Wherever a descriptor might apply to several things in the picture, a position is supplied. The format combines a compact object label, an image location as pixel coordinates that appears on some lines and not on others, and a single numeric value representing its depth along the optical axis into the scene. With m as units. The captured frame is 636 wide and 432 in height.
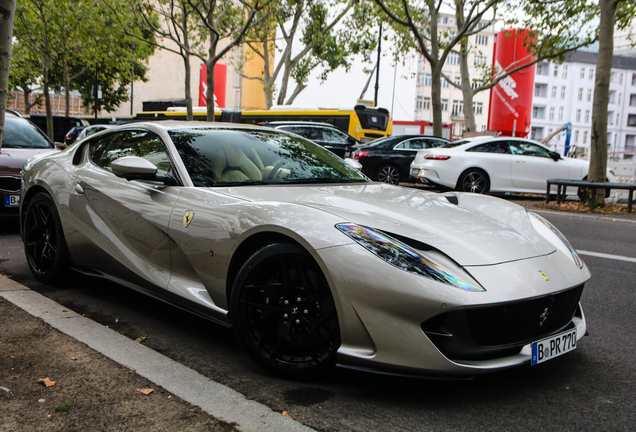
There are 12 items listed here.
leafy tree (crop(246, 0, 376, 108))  28.89
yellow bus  28.56
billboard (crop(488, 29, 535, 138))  32.53
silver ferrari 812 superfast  2.57
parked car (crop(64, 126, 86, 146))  23.79
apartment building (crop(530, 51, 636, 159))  79.94
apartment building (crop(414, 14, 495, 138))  76.94
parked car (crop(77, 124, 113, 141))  17.35
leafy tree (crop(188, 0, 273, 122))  20.22
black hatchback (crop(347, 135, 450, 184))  16.98
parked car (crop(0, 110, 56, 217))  6.85
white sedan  14.22
